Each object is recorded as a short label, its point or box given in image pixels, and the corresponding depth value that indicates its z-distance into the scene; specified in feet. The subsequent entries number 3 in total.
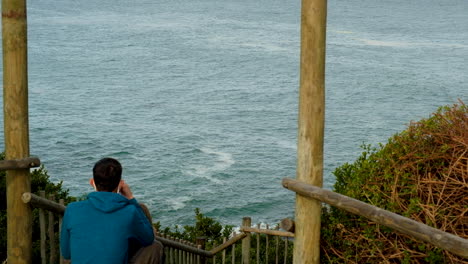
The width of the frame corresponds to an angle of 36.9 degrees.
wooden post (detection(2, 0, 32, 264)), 16.12
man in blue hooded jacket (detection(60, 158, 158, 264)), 11.34
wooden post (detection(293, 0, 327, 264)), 14.58
